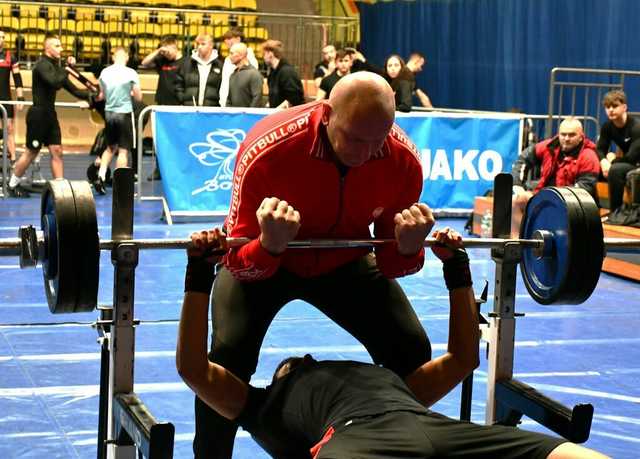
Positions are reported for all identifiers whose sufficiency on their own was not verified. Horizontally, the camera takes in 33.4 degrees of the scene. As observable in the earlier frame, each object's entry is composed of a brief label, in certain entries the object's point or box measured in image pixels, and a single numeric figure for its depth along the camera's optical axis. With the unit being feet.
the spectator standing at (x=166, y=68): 38.68
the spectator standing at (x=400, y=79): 36.32
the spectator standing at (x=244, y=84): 35.04
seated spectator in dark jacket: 27.63
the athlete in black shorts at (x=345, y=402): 8.00
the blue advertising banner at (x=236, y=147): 30.55
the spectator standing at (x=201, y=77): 36.60
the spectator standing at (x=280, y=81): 35.45
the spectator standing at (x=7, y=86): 39.04
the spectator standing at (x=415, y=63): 40.63
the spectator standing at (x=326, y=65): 42.88
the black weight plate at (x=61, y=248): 9.45
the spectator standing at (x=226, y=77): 35.97
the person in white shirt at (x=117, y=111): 35.06
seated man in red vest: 26.17
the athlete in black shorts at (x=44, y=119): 33.27
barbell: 9.52
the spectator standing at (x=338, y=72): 36.68
